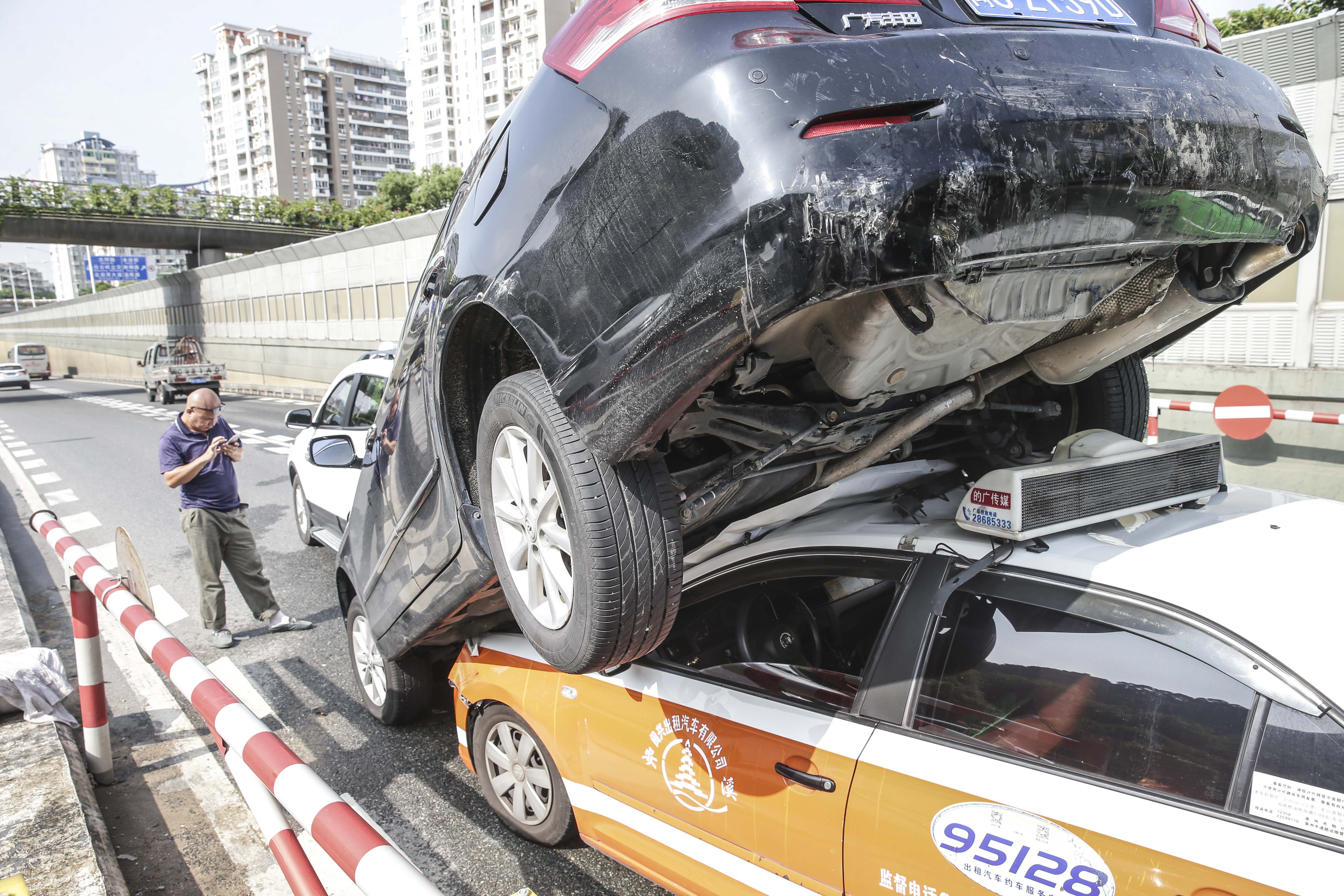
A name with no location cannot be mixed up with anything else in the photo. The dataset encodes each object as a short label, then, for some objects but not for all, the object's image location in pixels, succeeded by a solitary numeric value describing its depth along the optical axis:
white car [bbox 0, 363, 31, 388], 35.53
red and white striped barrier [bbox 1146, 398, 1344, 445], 7.65
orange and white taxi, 1.60
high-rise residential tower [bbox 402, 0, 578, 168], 91.88
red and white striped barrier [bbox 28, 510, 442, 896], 1.50
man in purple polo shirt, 5.49
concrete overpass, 35.94
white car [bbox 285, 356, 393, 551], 6.27
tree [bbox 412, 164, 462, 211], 65.31
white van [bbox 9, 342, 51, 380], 41.59
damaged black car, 1.66
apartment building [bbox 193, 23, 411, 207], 135.00
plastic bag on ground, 3.76
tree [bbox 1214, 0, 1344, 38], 16.09
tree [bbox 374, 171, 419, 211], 70.38
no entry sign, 7.77
